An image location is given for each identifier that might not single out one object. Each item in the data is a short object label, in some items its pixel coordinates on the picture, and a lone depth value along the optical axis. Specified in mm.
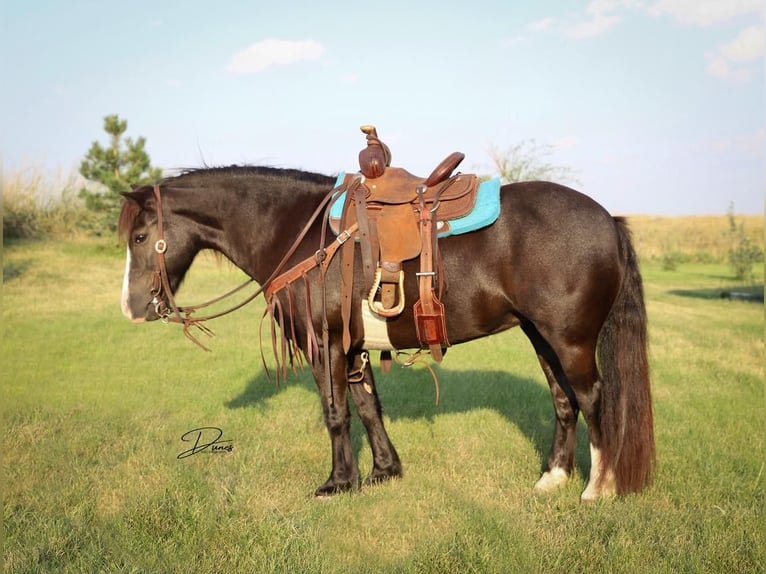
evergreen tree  19922
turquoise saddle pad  3492
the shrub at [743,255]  18516
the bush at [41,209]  19406
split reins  3617
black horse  3490
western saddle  3504
